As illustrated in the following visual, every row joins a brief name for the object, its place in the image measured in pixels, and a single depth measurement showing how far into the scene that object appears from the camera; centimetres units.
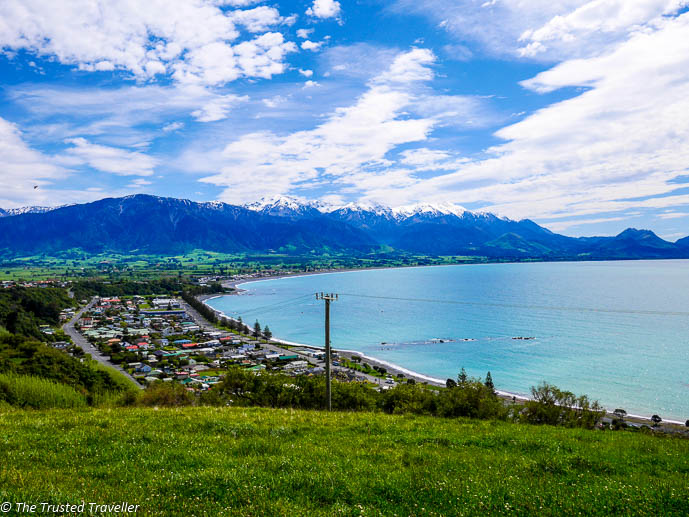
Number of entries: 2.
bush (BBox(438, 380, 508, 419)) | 2828
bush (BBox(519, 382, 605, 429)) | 3222
